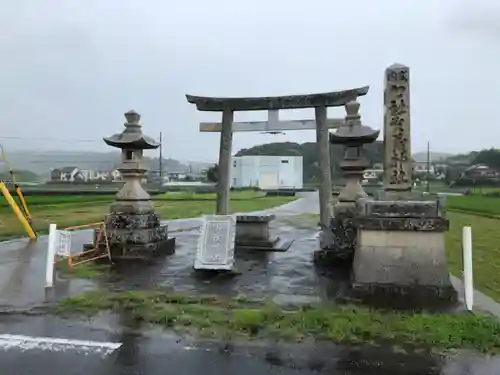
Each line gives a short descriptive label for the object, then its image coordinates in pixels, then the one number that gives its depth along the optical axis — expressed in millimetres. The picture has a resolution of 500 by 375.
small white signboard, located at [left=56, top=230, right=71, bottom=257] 8719
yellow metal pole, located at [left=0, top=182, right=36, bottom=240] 13768
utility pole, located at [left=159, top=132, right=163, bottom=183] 69025
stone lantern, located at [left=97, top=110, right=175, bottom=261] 10711
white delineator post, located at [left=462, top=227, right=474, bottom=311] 6430
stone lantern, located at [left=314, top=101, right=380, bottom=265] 10117
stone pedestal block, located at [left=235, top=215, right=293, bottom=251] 12586
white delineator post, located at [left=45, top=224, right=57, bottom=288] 7705
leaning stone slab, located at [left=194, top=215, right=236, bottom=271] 8889
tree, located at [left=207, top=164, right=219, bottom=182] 73700
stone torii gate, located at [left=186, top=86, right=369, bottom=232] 12617
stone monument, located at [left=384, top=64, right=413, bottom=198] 7891
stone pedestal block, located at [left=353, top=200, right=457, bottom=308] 7145
